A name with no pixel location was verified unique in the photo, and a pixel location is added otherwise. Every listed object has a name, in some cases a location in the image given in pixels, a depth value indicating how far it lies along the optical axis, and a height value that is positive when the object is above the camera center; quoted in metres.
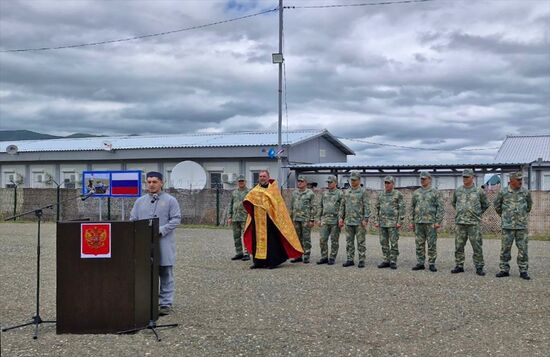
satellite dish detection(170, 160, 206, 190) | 28.25 +0.92
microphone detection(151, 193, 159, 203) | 8.05 -0.01
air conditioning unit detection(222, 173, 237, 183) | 31.69 +0.89
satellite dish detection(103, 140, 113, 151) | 34.56 +2.69
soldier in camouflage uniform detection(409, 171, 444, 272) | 12.39 -0.41
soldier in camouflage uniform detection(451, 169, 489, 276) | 11.87 -0.42
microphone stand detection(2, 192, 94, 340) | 6.81 -1.39
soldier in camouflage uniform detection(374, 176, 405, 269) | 12.77 -0.50
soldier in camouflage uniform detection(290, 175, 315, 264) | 13.88 -0.45
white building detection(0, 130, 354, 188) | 32.00 +2.18
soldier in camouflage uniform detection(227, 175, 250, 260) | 14.27 -0.40
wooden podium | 6.89 -0.92
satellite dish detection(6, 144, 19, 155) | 37.94 +2.74
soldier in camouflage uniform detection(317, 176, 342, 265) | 13.52 -0.55
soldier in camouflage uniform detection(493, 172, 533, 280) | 11.42 -0.45
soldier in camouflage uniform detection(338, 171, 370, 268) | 13.12 -0.41
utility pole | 22.08 +3.69
